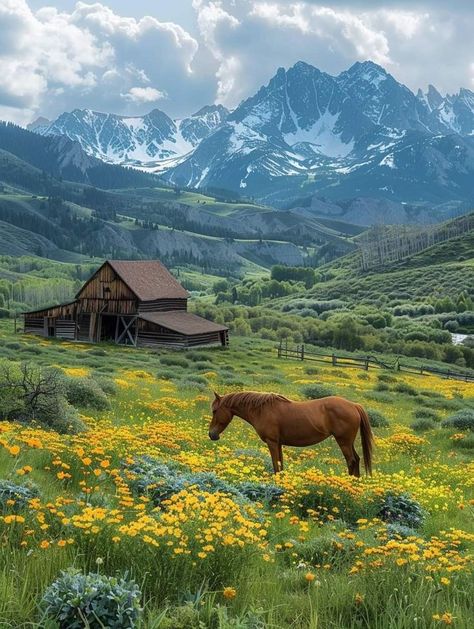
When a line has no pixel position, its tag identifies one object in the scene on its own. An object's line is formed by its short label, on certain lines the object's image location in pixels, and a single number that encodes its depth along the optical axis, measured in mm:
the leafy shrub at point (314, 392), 35906
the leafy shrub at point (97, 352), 59859
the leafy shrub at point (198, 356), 63162
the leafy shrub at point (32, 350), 53506
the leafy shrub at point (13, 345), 55875
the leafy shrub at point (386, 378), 56769
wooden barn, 77250
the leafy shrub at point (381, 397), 38953
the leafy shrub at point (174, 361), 56219
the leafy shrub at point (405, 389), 44312
